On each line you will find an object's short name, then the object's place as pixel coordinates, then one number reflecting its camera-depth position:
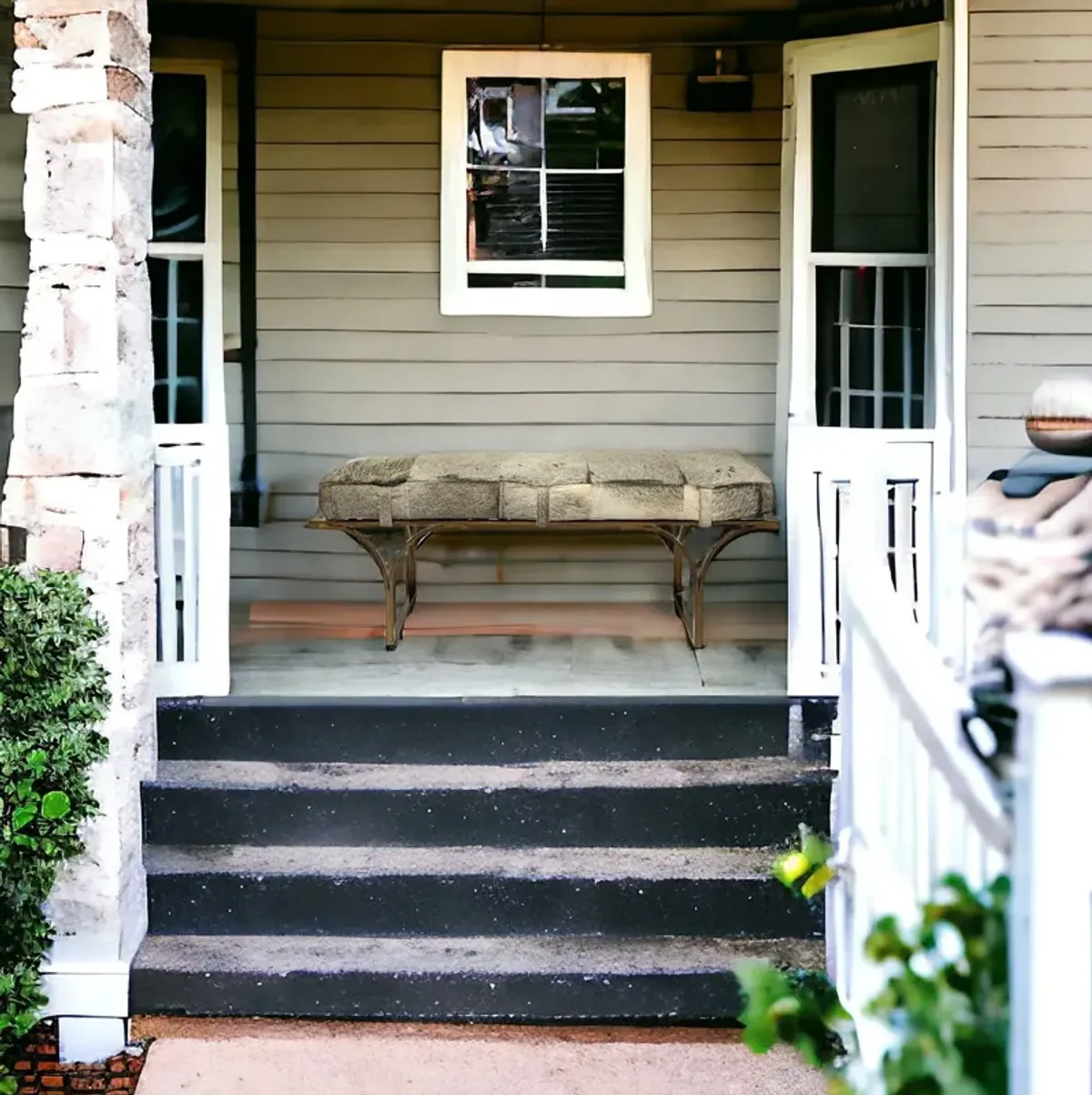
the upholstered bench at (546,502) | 4.95
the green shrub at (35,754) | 3.18
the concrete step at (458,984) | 3.30
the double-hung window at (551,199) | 5.69
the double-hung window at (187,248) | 5.53
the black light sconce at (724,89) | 5.52
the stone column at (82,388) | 3.30
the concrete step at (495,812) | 3.68
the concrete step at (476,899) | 3.49
